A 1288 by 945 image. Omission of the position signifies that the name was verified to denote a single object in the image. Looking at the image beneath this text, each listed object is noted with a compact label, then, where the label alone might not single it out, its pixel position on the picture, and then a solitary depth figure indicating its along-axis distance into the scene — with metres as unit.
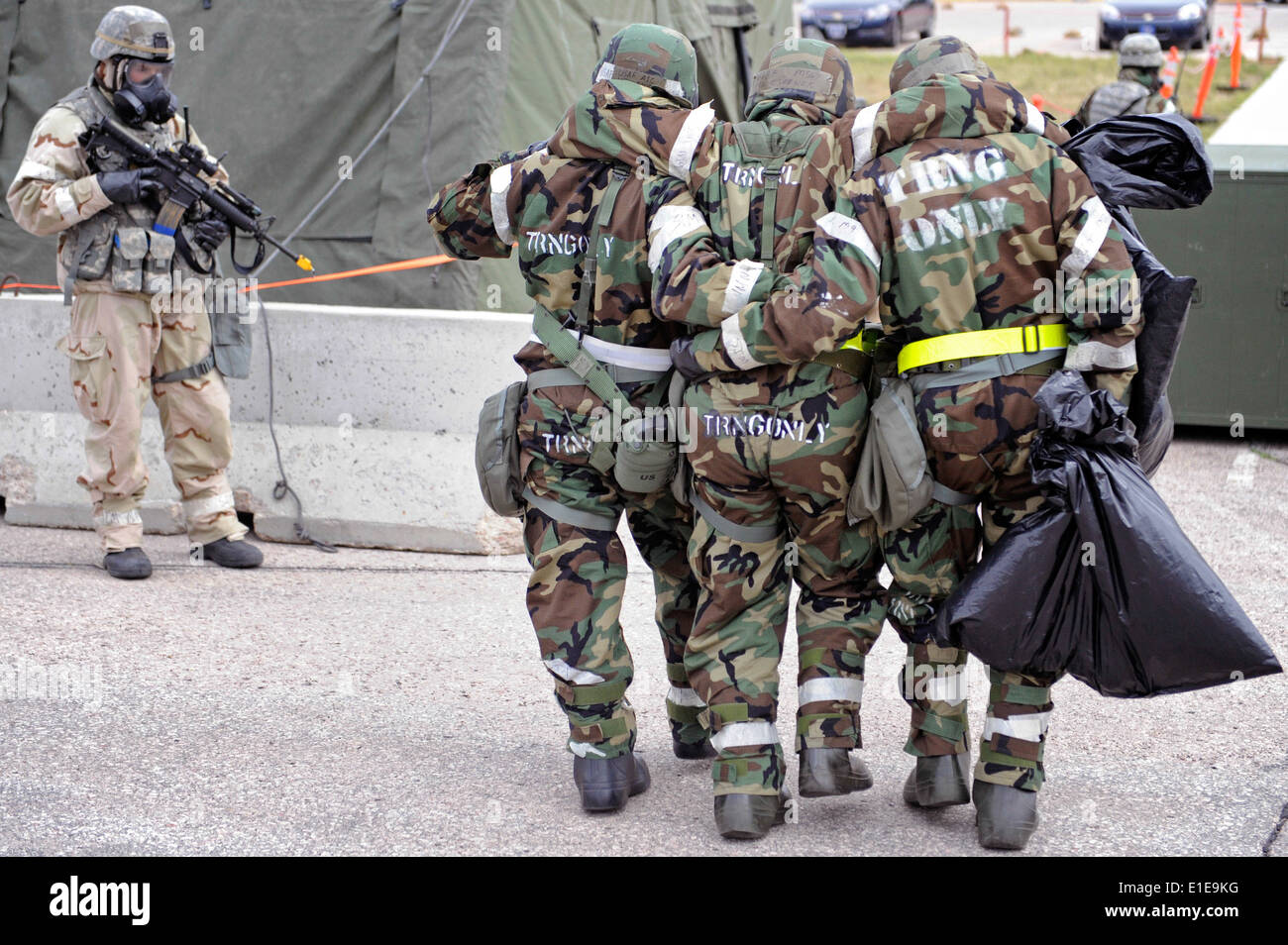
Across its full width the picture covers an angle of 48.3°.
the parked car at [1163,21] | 20.34
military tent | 7.51
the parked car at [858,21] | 22.62
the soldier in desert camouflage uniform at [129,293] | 5.80
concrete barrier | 6.40
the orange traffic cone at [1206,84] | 15.88
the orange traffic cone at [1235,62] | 17.97
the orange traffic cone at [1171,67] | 15.31
